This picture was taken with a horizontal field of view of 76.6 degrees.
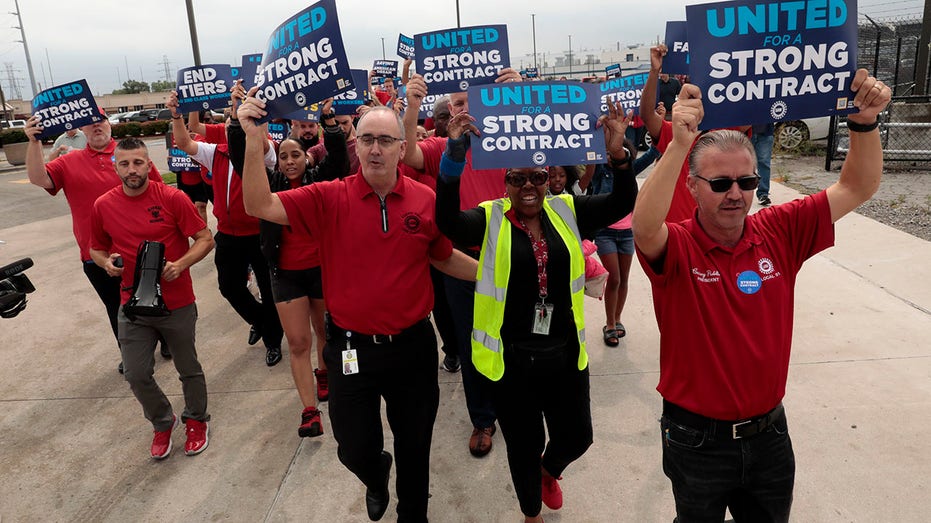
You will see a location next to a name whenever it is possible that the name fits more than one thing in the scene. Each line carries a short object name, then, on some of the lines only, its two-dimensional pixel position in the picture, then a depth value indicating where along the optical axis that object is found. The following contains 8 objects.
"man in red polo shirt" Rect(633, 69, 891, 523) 2.00
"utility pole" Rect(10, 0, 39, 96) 45.78
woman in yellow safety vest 2.72
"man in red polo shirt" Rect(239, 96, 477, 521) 2.78
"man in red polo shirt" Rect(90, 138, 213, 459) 3.73
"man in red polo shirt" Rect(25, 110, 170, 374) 4.60
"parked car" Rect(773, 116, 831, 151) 13.34
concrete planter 23.11
